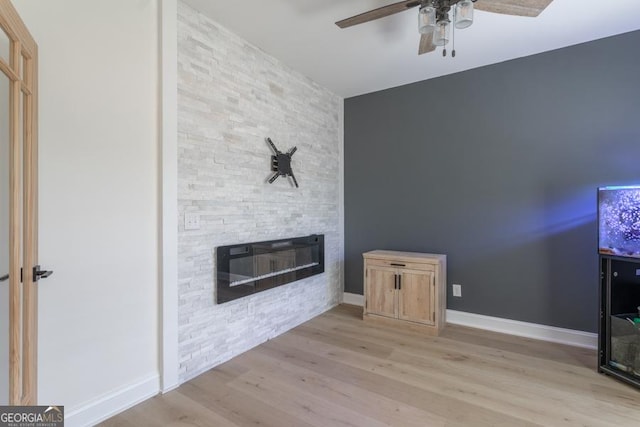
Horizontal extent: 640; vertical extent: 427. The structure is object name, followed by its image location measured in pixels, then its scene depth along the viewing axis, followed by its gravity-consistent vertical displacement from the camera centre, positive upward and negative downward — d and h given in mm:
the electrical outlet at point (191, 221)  2135 -61
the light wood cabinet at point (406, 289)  2941 -776
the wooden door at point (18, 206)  1290 +29
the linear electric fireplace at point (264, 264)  2393 -481
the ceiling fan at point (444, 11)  1641 +1164
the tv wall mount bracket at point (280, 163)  2879 +485
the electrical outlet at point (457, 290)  3212 -823
